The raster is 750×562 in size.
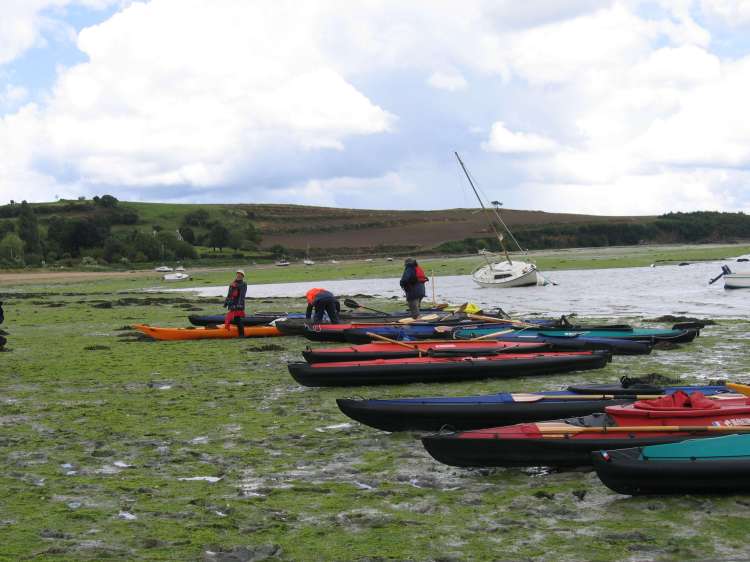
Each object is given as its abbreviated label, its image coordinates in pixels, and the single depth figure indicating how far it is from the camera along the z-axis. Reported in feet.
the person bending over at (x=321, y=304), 69.46
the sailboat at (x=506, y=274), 160.25
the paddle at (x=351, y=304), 81.53
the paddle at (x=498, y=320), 64.50
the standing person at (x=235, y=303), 73.81
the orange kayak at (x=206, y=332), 76.43
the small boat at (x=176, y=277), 246.68
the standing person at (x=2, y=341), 64.59
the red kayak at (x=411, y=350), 51.57
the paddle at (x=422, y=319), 68.96
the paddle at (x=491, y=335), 57.61
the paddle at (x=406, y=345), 51.12
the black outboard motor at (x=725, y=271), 131.64
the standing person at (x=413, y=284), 74.64
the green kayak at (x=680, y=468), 26.43
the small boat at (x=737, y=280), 129.80
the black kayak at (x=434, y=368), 47.70
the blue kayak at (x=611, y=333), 60.95
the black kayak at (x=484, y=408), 34.76
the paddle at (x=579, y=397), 35.06
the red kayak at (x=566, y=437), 29.35
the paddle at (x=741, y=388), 33.19
